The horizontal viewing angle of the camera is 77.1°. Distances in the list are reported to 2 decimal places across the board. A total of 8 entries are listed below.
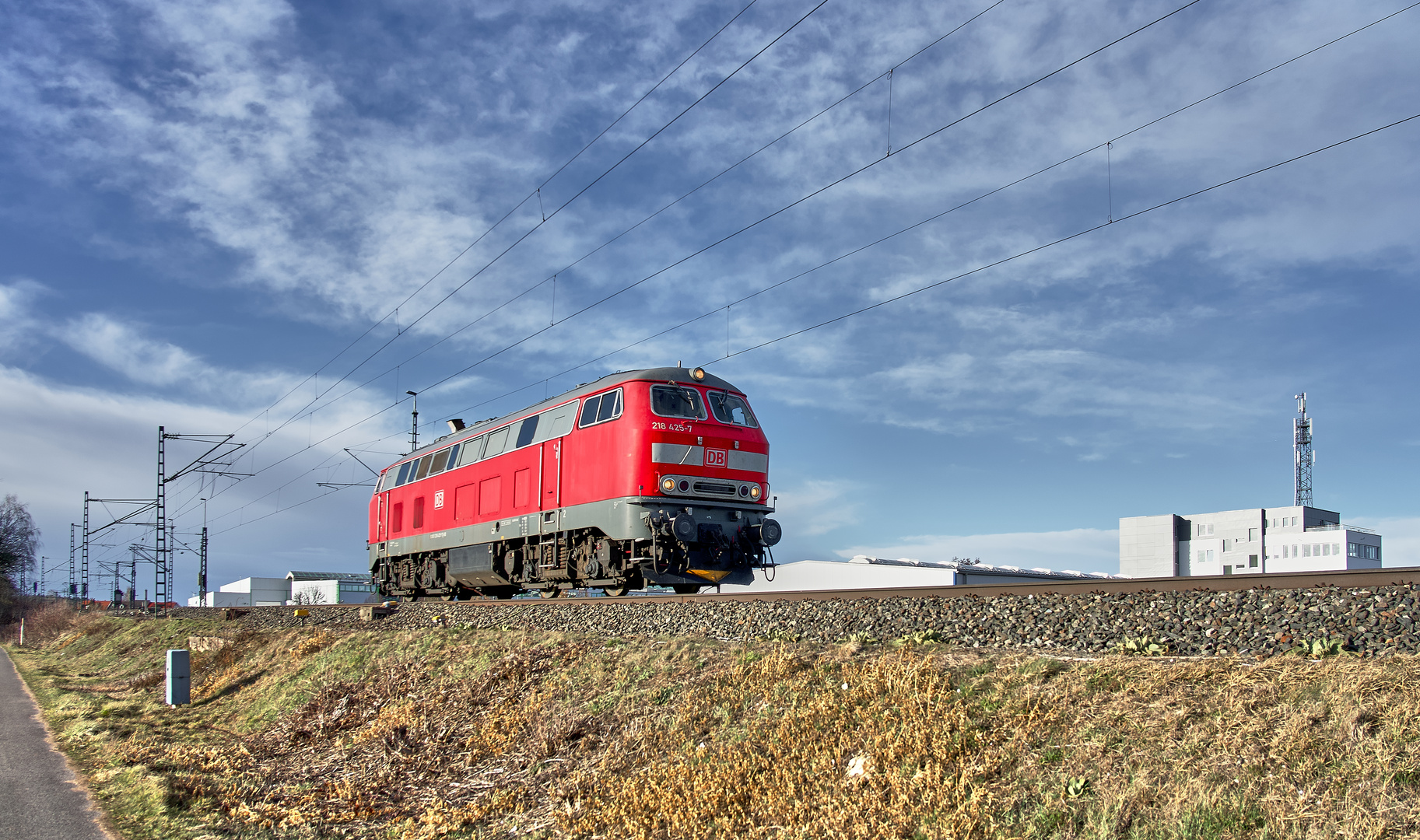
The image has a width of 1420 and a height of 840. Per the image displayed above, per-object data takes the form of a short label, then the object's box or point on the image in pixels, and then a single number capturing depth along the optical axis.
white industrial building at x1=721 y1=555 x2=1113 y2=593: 41.34
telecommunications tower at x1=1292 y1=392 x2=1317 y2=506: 67.50
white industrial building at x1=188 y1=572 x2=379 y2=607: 81.50
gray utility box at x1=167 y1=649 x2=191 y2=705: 18.64
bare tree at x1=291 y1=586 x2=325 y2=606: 79.69
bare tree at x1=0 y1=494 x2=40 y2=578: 81.06
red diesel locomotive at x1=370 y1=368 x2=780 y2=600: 16.69
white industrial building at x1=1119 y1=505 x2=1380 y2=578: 64.62
